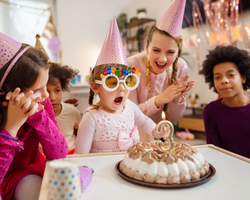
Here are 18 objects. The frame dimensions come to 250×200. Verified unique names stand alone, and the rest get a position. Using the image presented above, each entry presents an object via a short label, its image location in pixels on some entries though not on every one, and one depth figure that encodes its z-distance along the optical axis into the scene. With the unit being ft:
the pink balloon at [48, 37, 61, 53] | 14.75
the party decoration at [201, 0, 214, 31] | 11.57
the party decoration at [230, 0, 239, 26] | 10.36
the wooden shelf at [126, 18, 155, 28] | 15.98
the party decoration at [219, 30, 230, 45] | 10.24
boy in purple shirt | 4.66
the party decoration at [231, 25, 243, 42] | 9.76
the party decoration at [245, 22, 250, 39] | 8.96
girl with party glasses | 3.56
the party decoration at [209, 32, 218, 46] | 10.71
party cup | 1.58
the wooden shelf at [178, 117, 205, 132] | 12.21
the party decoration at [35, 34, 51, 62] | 4.18
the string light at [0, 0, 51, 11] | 14.13
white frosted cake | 2.19
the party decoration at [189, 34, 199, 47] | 12.32
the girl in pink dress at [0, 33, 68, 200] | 2.58
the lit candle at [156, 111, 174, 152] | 2.47
